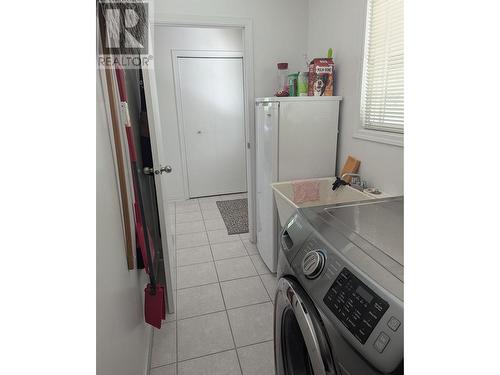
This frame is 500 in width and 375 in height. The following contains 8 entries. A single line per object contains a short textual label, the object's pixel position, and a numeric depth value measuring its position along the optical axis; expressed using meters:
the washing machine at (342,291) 0.68
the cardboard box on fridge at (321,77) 2.13
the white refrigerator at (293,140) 2.12
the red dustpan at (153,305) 1.51
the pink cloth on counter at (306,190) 2.08
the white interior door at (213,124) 4.00
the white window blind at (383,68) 1.66
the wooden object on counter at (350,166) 2.06
